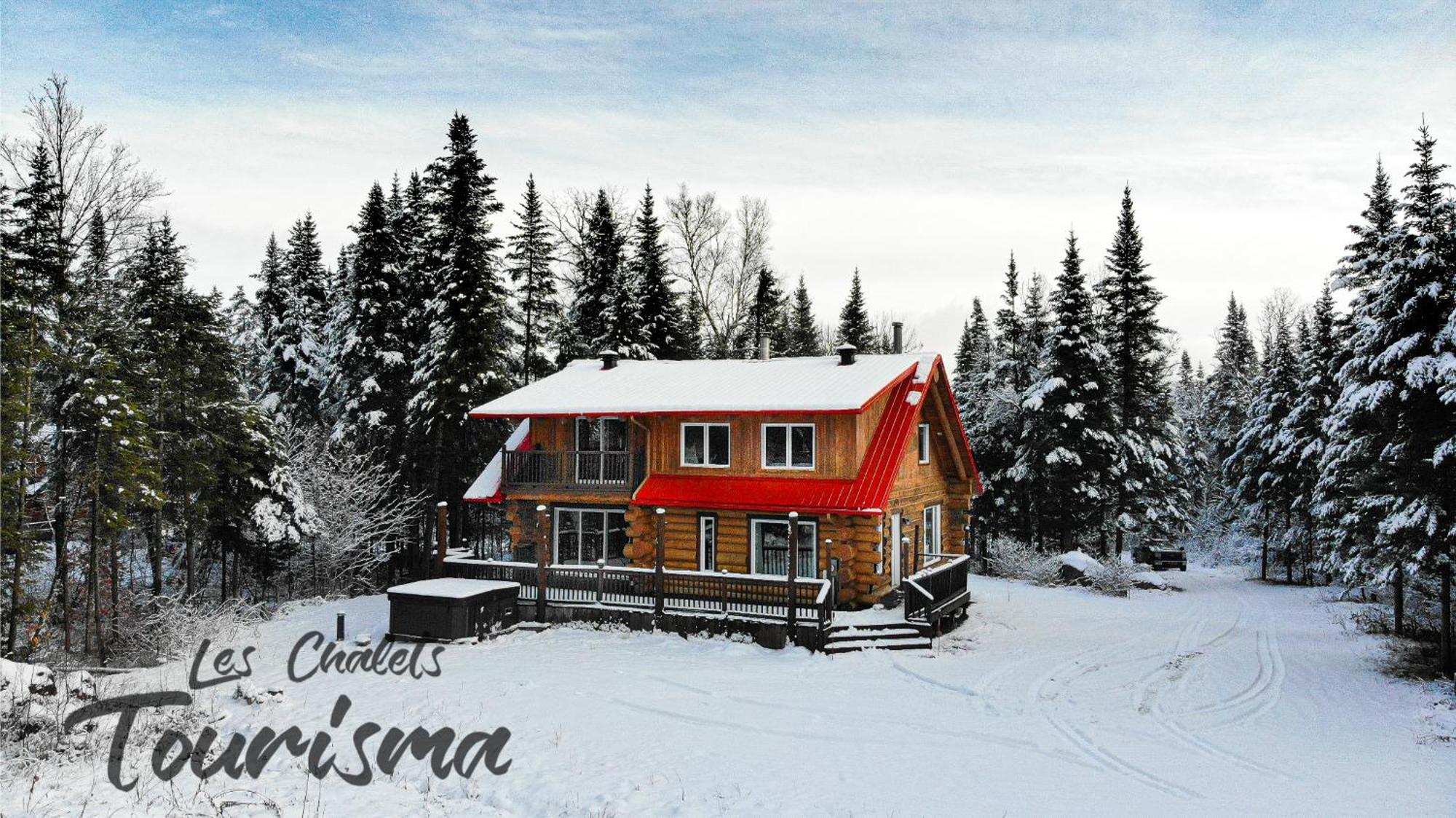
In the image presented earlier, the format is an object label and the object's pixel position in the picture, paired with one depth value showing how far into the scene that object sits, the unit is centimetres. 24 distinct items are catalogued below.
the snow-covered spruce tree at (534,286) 3488
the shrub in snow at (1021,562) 3309
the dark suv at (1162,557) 4284
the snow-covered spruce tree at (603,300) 3622
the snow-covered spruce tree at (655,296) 3812
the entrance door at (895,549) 2294
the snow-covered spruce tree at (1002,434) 3953
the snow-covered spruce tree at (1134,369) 3772
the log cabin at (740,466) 2166
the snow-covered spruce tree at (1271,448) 3975
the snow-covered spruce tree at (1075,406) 3547
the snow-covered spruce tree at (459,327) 2905
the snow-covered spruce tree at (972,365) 4453
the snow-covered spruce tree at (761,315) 4662
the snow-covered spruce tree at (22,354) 1750
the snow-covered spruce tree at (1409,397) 1653
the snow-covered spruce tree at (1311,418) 3478
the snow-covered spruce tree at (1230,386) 5419
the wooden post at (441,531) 2330
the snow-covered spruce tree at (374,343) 3186
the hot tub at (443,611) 2008
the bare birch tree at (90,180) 2036
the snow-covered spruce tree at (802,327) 5483
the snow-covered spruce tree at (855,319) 5231
